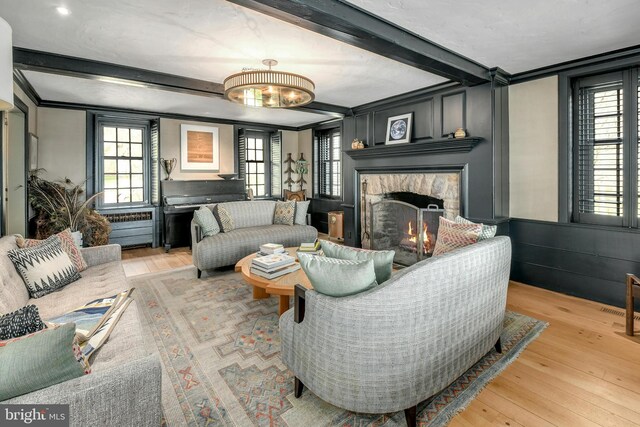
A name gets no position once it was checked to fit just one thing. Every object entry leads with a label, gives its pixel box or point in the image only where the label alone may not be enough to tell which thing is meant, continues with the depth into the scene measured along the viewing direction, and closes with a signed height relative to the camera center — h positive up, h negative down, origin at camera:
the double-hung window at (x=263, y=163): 7.25 +1.15
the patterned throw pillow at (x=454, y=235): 2.46 -0.19
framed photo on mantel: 4.52 +1.20
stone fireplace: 4.15 +0.05
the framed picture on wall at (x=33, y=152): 4.35 +0.88
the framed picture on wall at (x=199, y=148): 6.24 +1.30
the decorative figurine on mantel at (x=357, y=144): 5.16 +1.09
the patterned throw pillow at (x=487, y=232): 2.40 -0.16
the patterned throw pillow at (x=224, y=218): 4.67 -0.07
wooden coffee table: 2.49 -0.56
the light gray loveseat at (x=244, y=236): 4.07 -0.33
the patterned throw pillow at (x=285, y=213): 5.32 -0.01
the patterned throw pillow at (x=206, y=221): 4.33 -0.11
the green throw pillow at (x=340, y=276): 1.56 -0.31
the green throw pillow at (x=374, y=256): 1.84 -0.26
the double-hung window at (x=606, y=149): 3.05 +0.62
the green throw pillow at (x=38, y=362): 0.93 -0.45
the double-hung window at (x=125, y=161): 5.56 +0.94
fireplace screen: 4.28 -0.24
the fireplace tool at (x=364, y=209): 5.26 +0.05
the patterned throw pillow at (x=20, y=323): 1.16 -0.41
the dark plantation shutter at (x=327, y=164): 6.93 +1.08
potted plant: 4.47 +0.02
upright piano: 5.62 +0.24
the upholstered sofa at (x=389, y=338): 1.48 -0.62
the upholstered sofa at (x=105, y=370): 1.00 -0.59
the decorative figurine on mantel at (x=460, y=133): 3.78 +0.92
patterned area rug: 1.70 -1.02
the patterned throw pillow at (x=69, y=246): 2.62 -0.27
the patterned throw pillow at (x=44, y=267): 2.27 -0.39
